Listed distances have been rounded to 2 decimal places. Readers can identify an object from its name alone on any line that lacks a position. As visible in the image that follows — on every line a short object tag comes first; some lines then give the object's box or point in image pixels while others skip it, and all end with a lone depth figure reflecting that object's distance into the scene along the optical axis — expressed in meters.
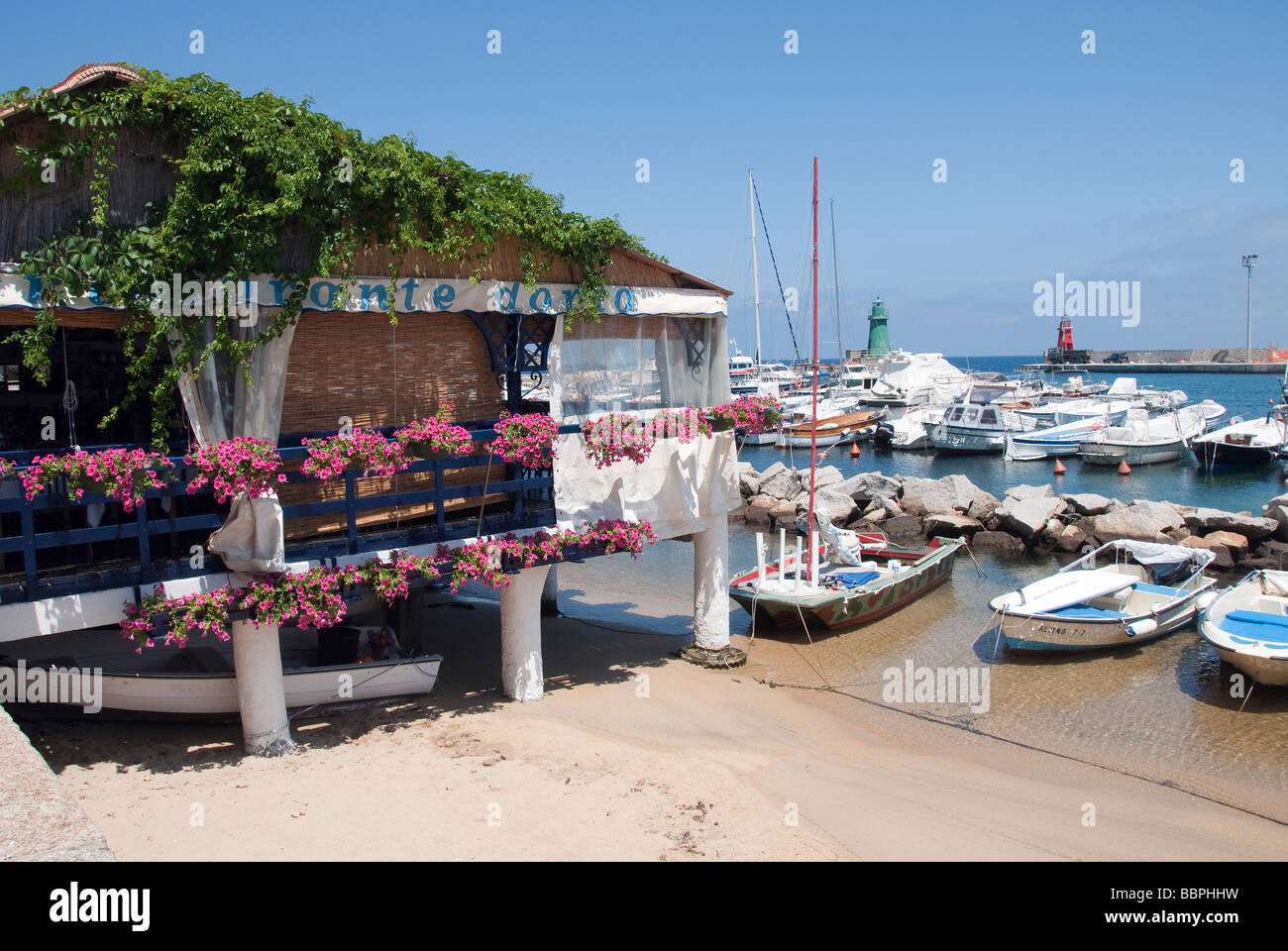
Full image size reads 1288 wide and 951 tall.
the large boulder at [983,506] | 31.53
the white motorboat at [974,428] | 54.94
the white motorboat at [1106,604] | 18.33
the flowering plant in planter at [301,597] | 10.11
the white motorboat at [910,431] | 58.22
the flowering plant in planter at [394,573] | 11.02
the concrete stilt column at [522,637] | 13.37
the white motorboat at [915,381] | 73.81
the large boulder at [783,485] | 36.88
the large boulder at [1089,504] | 30.92
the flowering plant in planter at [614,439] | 12.93
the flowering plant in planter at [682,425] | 13.80
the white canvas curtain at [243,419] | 9.98
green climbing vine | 9.01
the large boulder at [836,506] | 32.53
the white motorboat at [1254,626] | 15.68
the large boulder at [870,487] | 34.69
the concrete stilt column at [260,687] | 10.82
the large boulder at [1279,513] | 28.20
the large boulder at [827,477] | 37.34
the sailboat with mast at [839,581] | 19.58
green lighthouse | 113.06
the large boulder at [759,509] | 35.41
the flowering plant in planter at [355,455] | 10.23
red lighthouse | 140.62
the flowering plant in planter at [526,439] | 11.98
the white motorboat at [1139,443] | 50.31
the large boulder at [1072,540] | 28.81
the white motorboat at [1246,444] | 46.88
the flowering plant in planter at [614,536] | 13.22
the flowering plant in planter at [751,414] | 14.24
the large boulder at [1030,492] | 32.75
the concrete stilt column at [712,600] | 15.76
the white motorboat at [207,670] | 11.20
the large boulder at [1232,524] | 27.95
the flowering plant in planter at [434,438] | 11.07
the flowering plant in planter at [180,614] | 9.57
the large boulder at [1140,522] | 28.61
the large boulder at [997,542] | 29.59
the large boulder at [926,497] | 32.53
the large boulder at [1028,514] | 29.28
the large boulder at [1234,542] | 27.09
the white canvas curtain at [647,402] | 13.11
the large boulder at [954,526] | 30.53
